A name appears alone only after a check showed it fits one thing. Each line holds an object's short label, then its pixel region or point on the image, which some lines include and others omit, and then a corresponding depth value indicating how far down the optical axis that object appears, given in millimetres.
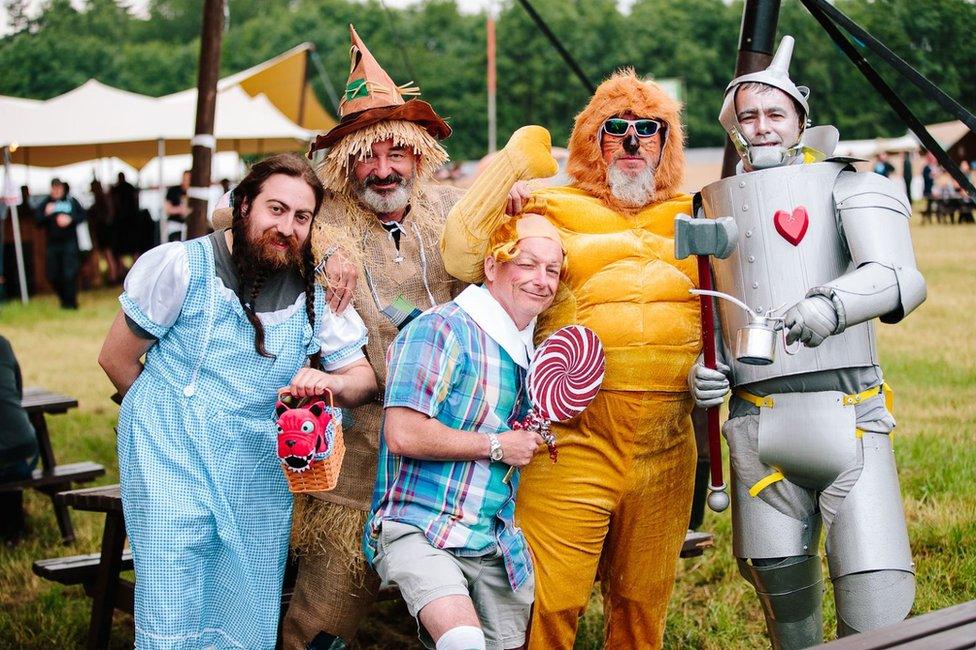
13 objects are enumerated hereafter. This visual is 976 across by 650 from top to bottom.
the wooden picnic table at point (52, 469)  5039
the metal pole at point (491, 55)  24734
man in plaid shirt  2619
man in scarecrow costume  3115
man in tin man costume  2684
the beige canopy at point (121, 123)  13914
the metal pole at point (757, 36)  3893
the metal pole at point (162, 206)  14531
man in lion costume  3000
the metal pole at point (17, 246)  13681
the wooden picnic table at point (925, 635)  2145
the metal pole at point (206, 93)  5012
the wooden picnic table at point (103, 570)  3495
